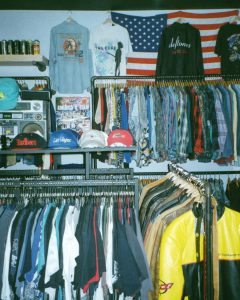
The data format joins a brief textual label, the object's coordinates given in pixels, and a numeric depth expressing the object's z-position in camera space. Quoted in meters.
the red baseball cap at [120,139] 2.45
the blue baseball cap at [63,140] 2.35
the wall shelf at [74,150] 2.21
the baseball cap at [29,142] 2.32
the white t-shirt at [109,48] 3.80
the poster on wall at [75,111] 3.93
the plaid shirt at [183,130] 3.19
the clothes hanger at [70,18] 3.91
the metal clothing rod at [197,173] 3.55
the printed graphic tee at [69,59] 3.77
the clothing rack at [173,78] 3.45
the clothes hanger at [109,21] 3.84
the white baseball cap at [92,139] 2.43
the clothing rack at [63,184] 2.01
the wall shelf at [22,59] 3.56
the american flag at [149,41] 3.84
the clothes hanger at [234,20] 3.94
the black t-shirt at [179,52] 3.64
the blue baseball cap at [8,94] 3.28
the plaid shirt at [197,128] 3.16
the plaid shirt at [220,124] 3.14
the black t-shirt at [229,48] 3.66
